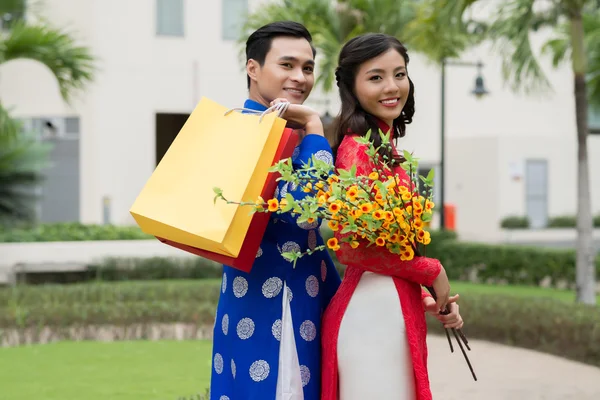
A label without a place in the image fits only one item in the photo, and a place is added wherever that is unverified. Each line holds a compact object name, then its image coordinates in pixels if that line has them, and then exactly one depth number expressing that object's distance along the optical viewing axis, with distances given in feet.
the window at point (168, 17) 58.85
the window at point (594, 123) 74.90
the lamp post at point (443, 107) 49.37
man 8.74
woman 8.45
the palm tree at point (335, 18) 43.34
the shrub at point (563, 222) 71.15
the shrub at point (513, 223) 69.41
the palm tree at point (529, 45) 30.26
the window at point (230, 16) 60.34
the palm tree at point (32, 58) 32.17
